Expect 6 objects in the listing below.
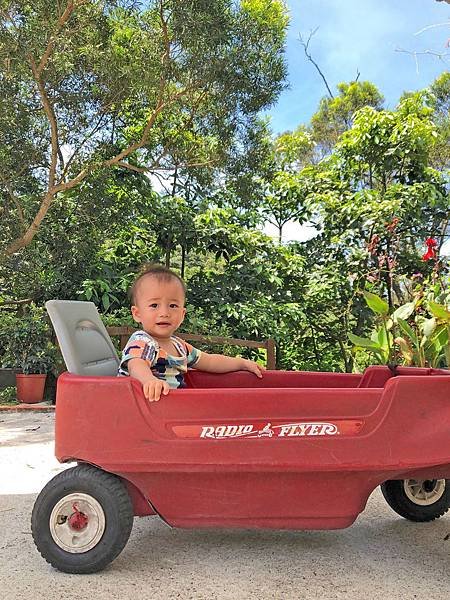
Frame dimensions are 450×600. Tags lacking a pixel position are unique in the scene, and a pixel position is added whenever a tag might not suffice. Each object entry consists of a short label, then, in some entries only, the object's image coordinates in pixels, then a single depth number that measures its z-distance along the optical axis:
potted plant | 6.02
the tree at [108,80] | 5.25
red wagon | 1.65
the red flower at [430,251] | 3.80
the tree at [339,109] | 11.41
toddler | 1.93
